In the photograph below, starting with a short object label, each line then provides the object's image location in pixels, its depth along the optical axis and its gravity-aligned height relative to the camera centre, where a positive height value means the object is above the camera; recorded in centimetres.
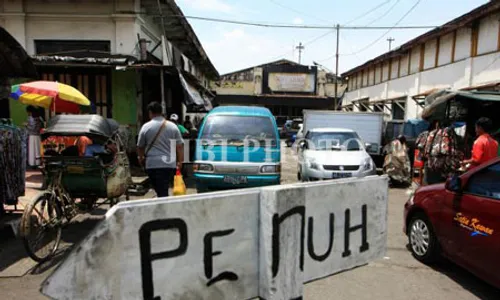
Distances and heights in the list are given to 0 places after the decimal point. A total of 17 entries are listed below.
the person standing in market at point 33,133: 828 -29
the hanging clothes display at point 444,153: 669 -47
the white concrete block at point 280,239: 181 -63
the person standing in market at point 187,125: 1387 -2
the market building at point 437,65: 1300 +334
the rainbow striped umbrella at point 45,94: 717 +62
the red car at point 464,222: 323 -101
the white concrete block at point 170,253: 143 -62
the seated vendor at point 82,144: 608 -39
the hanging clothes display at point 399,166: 970 -108
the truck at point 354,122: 1307 +24
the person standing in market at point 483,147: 549 -28
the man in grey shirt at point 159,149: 504 -38
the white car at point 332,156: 824 -75
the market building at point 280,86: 3653 +451
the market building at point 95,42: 989 +246
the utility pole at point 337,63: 2964 +577
